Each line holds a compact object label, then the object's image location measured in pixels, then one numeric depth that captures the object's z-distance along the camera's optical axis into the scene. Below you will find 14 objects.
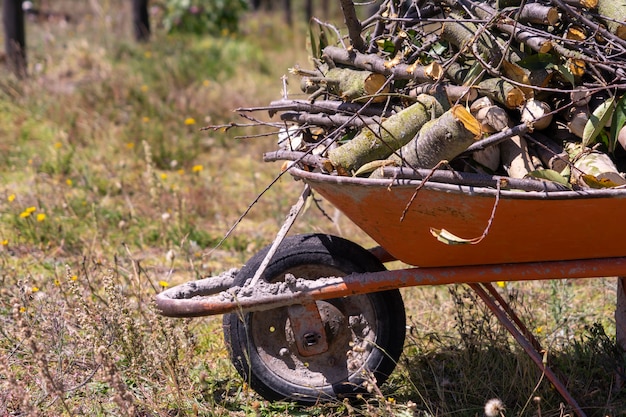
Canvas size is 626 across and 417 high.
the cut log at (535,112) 4.49
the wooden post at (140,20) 20.27
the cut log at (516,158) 4.50
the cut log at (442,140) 4.23
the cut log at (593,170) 4.20
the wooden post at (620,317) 5.54
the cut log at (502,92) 4.54
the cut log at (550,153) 4.45
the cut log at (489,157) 4.66
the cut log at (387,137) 4.68
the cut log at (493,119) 4.49
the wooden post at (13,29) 15.50
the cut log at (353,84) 5.02
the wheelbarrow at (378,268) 4.32
